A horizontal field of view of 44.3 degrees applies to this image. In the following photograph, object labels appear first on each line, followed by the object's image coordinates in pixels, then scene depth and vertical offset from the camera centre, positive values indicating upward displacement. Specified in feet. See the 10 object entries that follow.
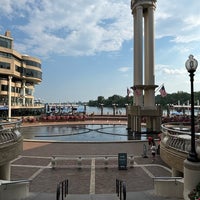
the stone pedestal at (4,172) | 42.60 -10.69
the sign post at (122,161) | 52.39 -10.75
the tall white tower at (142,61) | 126.52 +26.47
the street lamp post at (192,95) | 27.25 +1.81
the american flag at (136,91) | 123.19 +9.99
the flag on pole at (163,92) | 120.68 +9.27
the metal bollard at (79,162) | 53.72 -11.22
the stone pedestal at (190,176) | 26.14 -7.02
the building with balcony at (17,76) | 215.10 +33.82
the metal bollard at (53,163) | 53.47 -11.44
